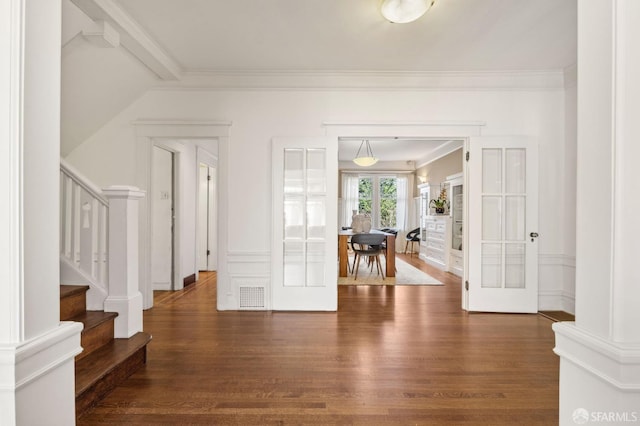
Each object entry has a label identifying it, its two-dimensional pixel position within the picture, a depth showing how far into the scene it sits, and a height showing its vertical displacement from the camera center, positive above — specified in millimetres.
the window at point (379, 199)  10445 +342
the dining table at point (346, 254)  6008 -749
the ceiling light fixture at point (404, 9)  2535 +1492
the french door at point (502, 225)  3967 -159
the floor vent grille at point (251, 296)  4078 -1003
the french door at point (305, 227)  4027 -194
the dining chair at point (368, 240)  5957 -504
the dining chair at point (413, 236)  9241 -683
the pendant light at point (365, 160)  7496 +1085
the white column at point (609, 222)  890 -27
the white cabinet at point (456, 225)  6492 -270
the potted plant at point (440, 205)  7605 +128
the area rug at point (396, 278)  5594 -1151
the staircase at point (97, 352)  1969 -945
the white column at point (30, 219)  886 -27
